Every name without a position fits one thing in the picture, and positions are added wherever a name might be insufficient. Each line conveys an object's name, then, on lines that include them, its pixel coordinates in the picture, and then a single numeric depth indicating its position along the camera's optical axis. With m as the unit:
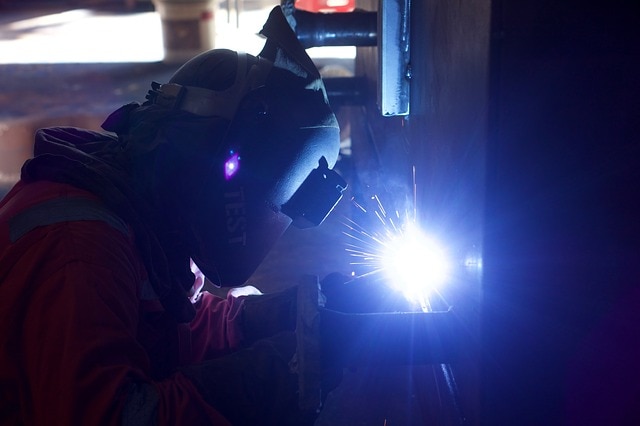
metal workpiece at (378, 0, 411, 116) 2.17
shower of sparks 1.95
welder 1.43
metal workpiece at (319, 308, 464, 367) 1.55
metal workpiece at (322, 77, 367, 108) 4.00
